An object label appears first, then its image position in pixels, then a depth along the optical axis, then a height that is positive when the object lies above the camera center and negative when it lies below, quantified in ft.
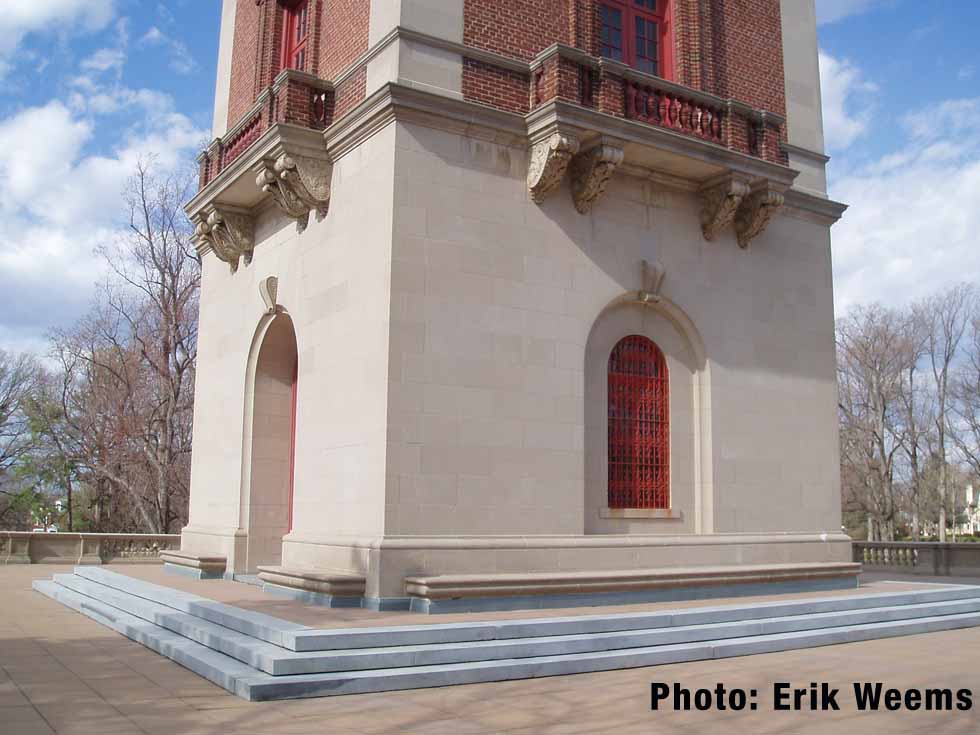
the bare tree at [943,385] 167.12 +22.65
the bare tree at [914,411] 168.76 +18.10
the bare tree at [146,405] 120.16 +13.30
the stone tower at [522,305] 44.75 +11.10
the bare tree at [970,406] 167.32 +18.87
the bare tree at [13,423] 155.12 +13.25
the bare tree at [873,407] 167.22 +18.66
